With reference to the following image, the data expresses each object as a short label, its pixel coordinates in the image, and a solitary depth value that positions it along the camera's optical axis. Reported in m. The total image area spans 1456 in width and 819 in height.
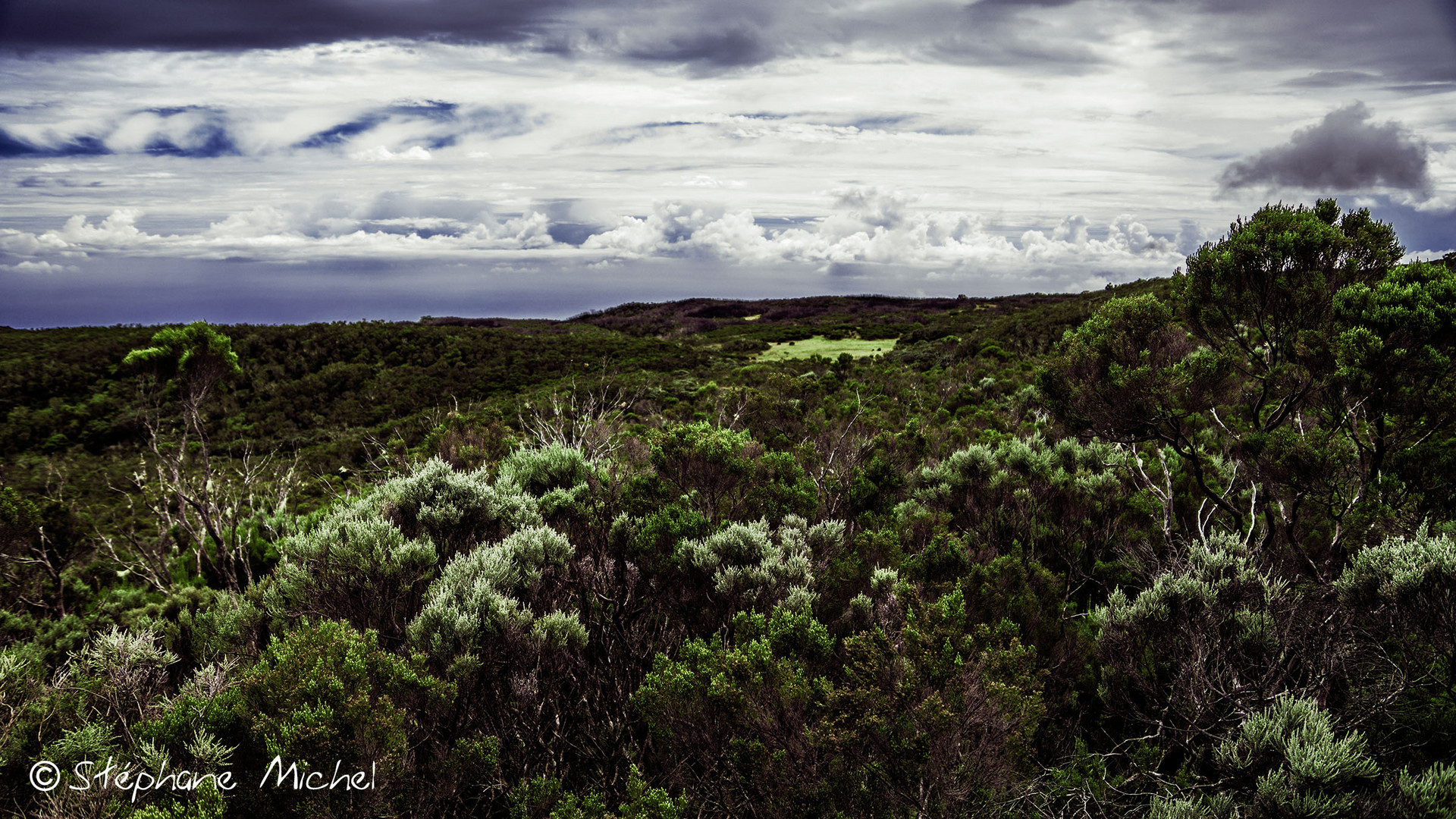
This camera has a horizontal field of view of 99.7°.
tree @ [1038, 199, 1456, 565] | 5.80
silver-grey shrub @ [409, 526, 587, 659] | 4.39
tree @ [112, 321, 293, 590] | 9.11
